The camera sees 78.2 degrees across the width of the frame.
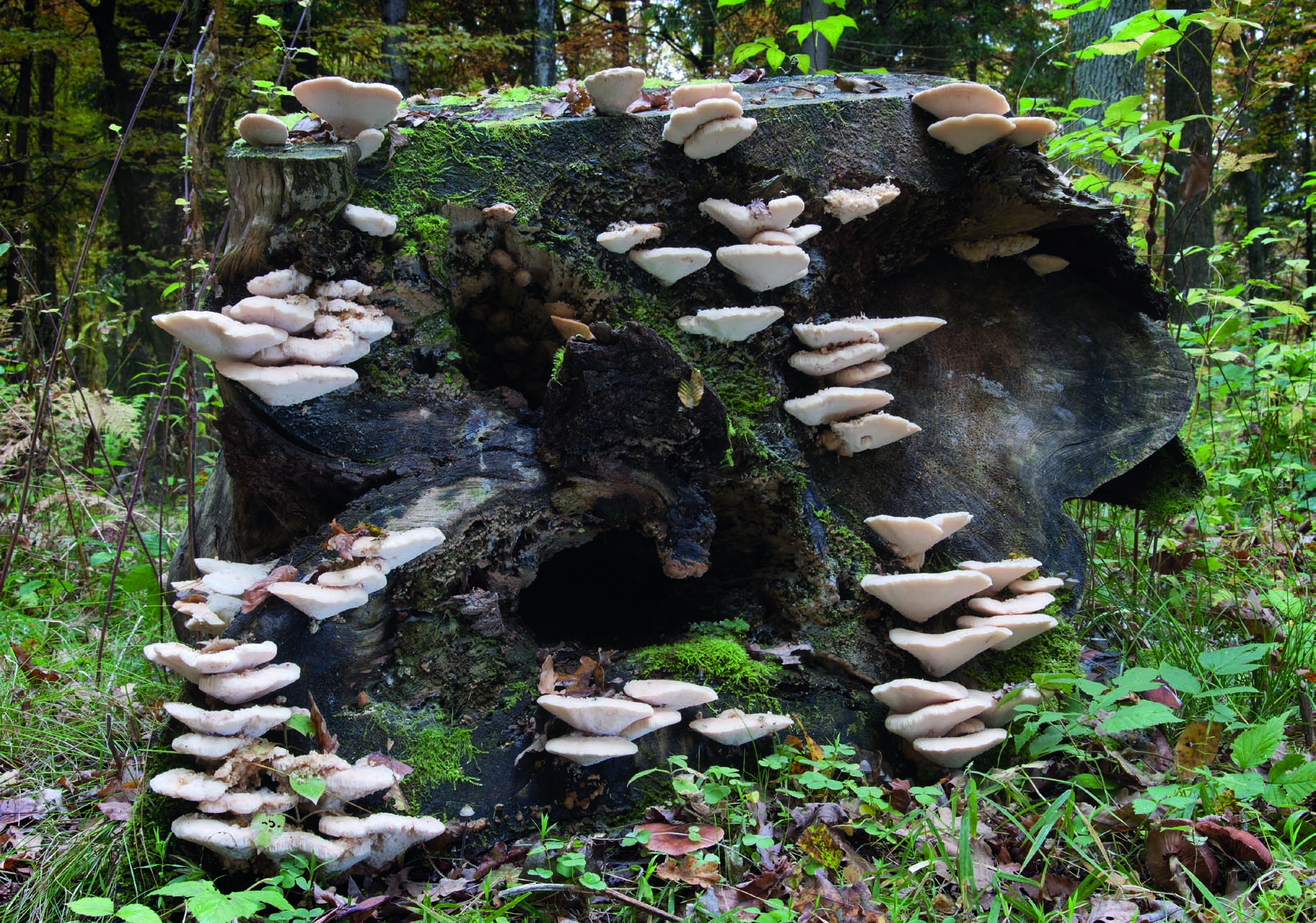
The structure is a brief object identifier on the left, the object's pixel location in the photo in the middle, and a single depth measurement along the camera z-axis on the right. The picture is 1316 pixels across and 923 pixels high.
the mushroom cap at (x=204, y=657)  2.14
